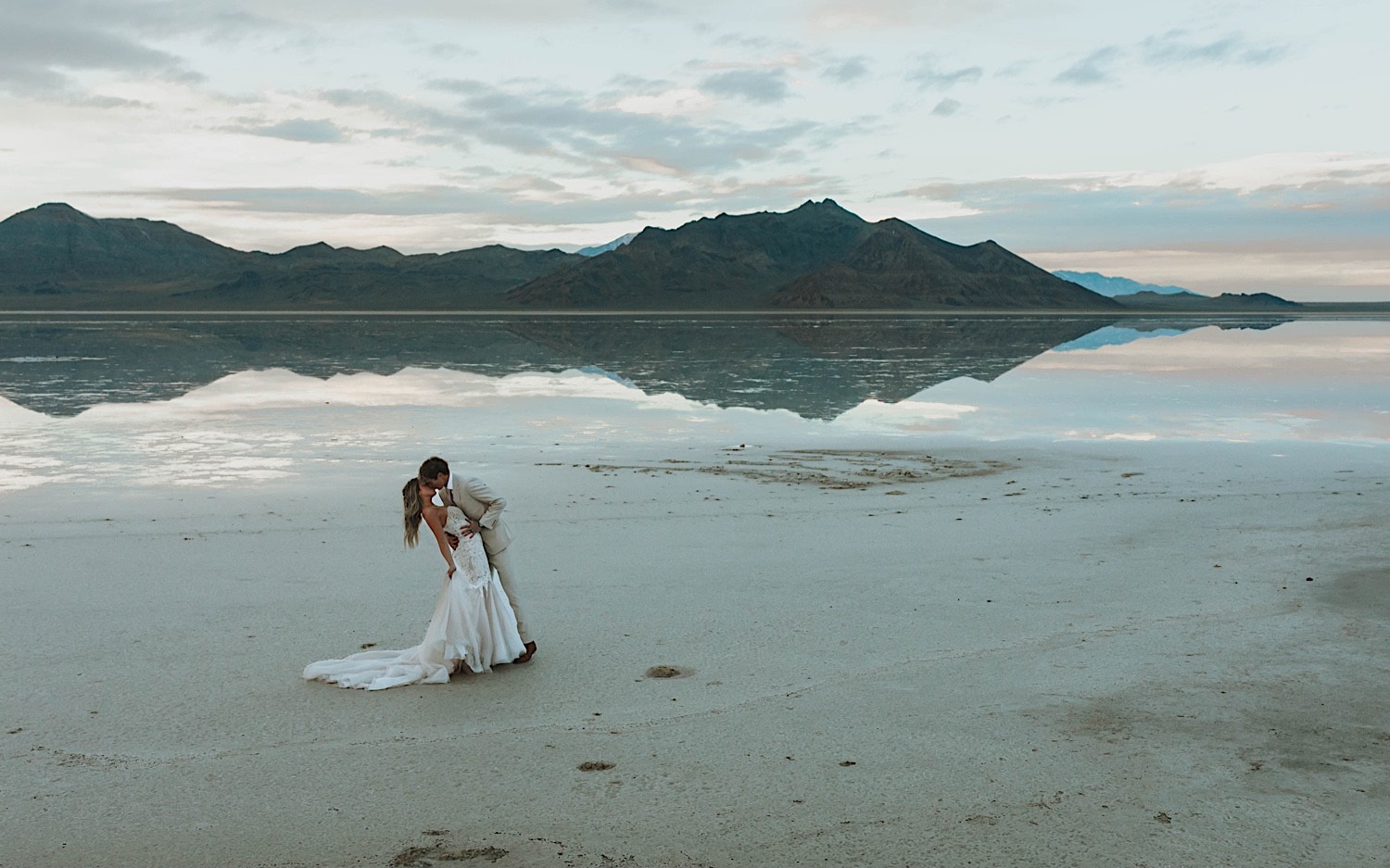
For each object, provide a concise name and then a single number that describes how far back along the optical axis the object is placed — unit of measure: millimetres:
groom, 6652
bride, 6312
